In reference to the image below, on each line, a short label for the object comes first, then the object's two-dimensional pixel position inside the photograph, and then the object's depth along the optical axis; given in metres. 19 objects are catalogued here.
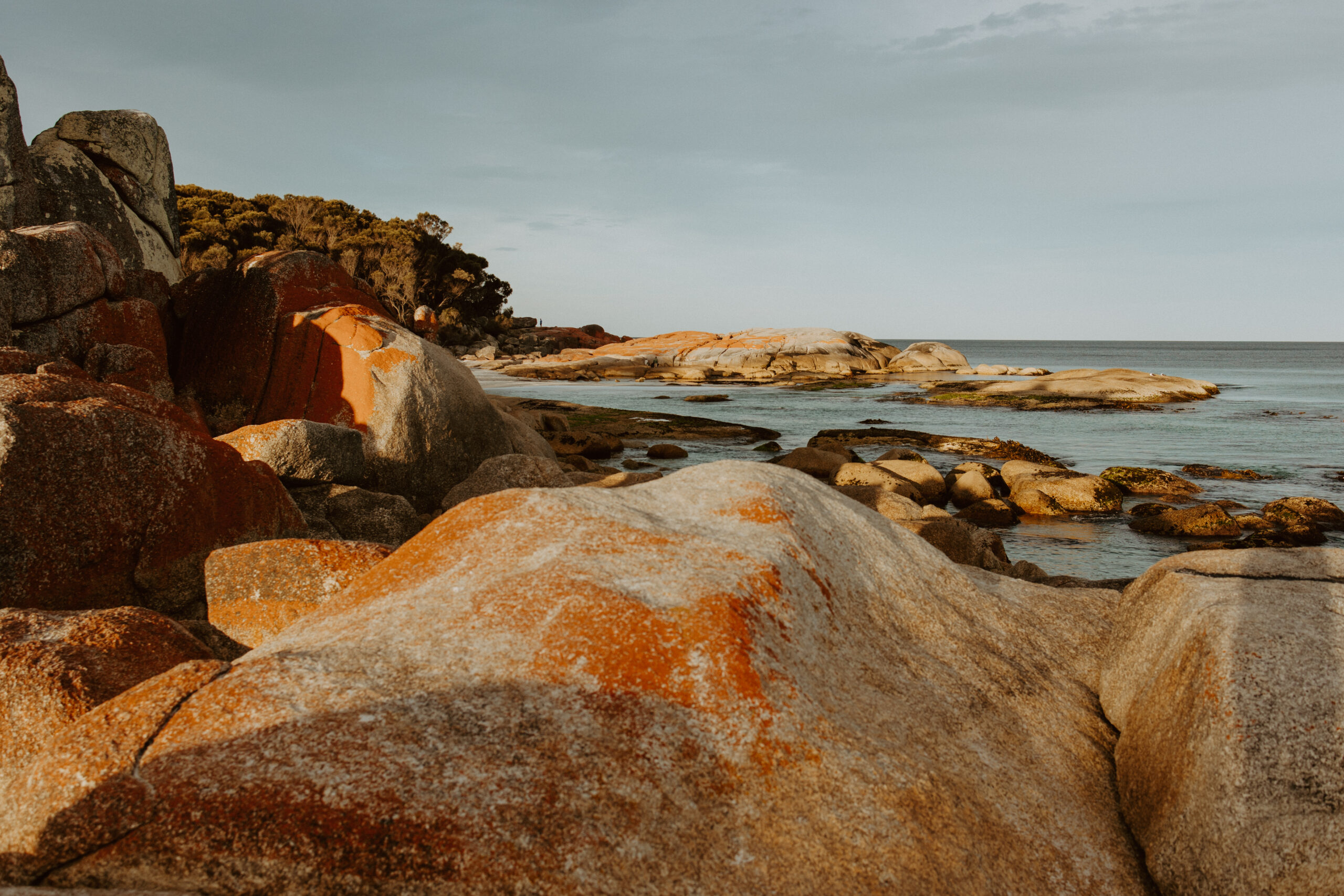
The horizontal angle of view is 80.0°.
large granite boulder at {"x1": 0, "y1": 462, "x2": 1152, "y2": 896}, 2.54
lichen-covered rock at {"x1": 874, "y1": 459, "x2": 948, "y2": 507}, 18.48
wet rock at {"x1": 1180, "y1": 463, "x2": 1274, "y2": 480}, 22.05
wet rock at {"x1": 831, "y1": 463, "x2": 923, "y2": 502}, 18.05
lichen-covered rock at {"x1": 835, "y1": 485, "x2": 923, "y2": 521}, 13.15
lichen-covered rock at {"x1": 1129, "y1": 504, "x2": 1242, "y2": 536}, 15.52
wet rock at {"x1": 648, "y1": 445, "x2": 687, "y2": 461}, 24.70
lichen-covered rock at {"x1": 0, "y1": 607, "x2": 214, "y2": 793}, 3.44
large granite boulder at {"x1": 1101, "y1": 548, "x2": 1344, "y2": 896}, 3.27
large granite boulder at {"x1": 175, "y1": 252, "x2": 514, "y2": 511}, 11.30
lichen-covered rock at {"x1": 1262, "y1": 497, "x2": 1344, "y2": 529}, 15.93
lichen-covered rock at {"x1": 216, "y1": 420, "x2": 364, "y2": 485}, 8.84
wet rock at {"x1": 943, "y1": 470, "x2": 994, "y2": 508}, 18.19
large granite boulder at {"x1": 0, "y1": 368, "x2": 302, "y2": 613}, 5.41
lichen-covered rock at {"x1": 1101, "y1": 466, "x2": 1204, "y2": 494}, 19.42
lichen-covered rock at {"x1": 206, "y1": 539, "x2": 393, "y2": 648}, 5.38
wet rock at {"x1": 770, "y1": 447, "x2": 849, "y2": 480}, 19.58
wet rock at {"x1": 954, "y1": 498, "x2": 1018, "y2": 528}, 16.92
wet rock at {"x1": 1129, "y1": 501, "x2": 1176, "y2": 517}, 16.62
